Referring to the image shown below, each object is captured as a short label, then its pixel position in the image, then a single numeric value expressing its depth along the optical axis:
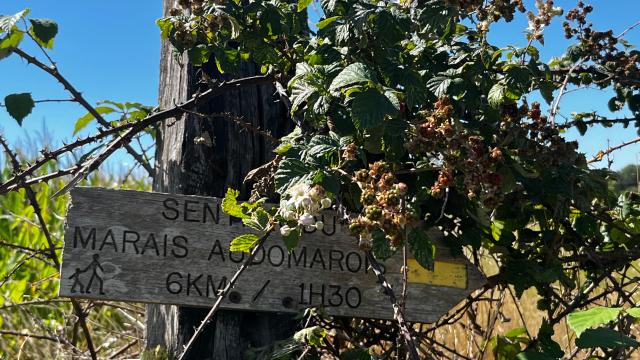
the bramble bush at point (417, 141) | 1.39
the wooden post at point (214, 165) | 1.91
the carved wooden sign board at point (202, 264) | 1.76
